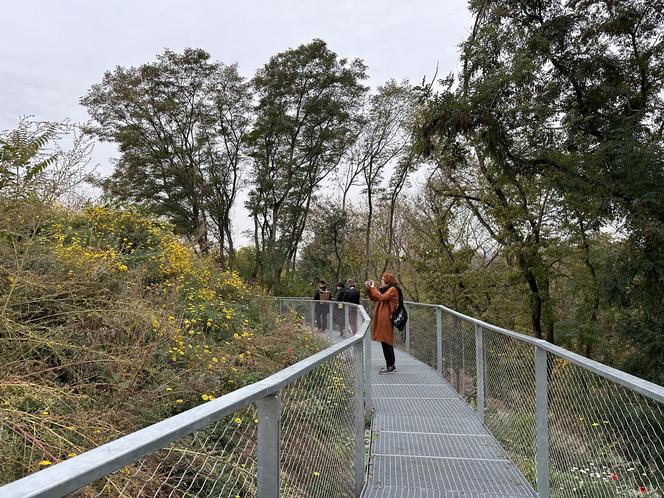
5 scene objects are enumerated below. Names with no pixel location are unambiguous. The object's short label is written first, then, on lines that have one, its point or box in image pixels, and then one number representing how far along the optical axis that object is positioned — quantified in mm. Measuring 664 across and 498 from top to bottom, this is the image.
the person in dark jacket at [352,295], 12820
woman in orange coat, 7637
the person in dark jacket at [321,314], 13114
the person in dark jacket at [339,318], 11295
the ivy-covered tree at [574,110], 8570
